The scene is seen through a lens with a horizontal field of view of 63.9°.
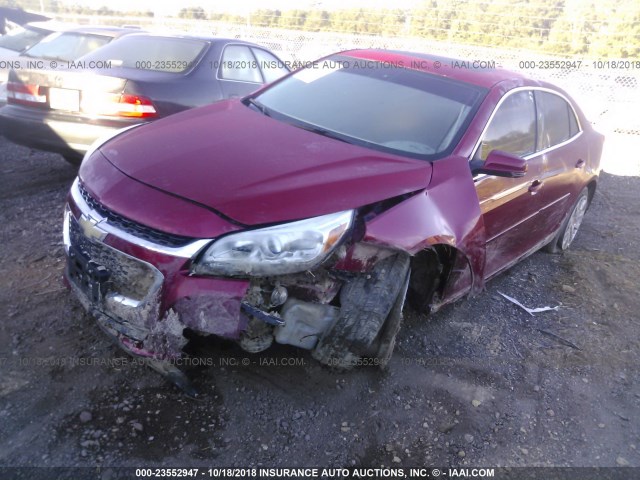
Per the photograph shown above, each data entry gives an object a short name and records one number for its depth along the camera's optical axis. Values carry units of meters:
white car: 8.04
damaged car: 2.18
